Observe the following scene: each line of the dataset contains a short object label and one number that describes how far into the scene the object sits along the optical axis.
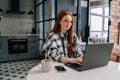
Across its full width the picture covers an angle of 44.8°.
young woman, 1.61
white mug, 1.16
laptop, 1.15
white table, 1.02
